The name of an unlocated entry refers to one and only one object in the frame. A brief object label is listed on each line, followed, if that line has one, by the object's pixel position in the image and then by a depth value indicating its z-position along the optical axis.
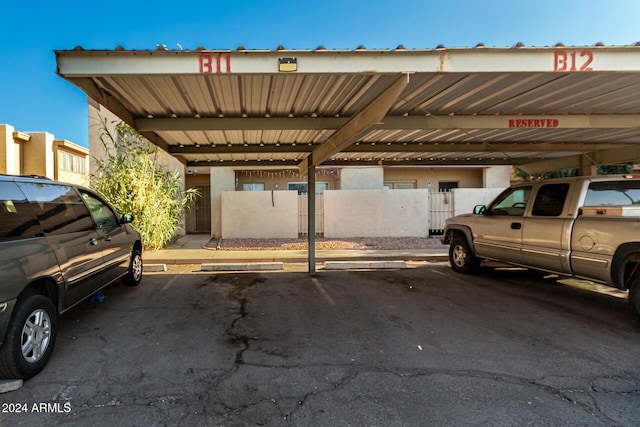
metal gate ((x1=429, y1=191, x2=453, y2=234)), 14.30
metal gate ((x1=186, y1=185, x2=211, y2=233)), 16.98
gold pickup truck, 4.73
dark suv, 3.12
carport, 4.04
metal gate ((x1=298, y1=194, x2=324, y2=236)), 13.98
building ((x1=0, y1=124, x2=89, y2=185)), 19.66
